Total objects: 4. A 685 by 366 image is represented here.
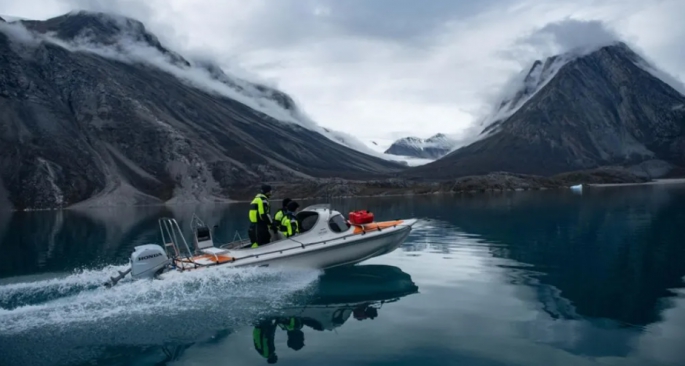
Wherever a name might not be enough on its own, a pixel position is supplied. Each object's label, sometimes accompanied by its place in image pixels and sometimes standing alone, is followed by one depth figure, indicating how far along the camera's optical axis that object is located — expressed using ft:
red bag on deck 71.87
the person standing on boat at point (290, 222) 67.77
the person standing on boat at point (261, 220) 66.54
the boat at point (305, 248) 62.19
